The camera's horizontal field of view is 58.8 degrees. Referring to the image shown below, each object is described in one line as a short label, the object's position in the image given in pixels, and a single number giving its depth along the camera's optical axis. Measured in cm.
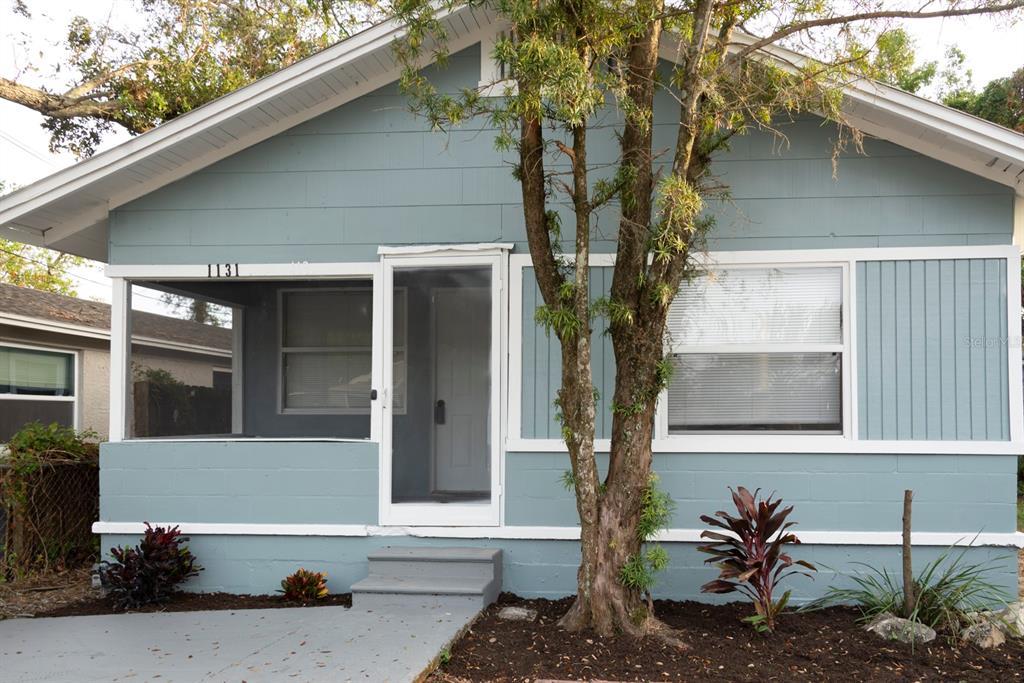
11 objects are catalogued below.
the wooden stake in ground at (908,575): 573
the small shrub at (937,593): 582
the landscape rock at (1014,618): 582
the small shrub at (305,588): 666
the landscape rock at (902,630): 552
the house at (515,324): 650
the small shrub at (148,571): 654
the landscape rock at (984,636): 550
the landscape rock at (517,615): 602
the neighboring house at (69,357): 917
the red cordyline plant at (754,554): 566
